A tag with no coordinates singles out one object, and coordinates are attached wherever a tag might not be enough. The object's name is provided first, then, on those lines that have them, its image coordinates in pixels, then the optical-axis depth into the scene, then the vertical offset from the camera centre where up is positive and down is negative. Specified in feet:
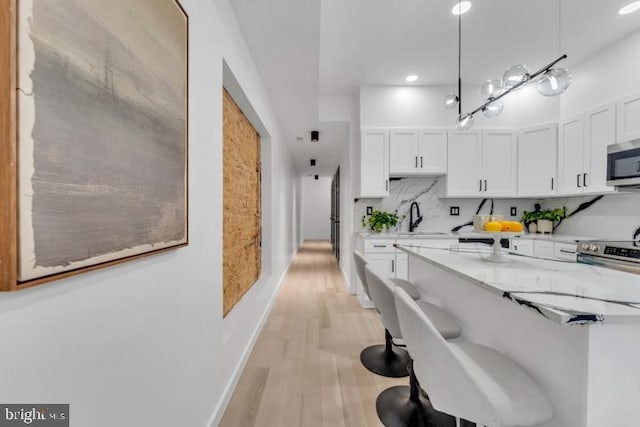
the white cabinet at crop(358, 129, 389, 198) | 12.24 +2.01
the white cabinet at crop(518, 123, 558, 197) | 11.51 +2.07
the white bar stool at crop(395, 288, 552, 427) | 2.86 -1.87
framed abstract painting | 1.73 +0.56
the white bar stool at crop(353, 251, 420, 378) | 6.95 -3.87
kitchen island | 2.71 -1.34
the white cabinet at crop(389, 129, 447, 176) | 12.20 +2.41
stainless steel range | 7.27 -1.14
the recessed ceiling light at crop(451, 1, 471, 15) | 7.42 +5.30
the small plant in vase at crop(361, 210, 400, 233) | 12.25 -0.47
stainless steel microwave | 7.77 +1.34
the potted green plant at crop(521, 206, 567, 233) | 11.82 -0.27
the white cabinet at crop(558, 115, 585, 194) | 10.49 +2.09
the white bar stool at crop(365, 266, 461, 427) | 5.17 -3.62
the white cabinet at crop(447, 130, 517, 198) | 12.10 +1.96
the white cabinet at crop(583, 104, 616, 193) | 9.42 +2.30
